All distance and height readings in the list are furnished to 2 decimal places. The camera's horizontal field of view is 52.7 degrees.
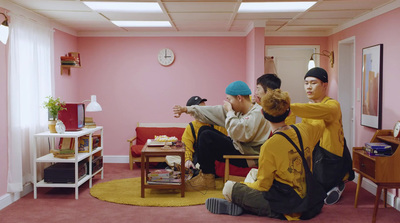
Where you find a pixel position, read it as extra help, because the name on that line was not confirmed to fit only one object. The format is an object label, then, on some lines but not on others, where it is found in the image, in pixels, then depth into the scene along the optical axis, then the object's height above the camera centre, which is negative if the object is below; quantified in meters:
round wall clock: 7.32 +0.61
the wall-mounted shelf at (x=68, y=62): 6.35 +0.46
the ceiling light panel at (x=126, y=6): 4.89 +1.06
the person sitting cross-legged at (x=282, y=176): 3.35 -0.73
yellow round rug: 4.47 -1.24
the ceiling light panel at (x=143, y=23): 6.30 +1.07
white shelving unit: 4.73 -0.80
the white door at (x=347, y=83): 6.53 +0.11
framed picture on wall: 5.00 +0.05
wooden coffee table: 4.48 -0.70
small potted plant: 4.94 -0.24
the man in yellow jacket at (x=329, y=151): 4.37 -0.67
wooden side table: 3.79 -0.77
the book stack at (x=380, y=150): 3.97 -0.59
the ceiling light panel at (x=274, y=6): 4.91 +1.06
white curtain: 4.66 +0.03
